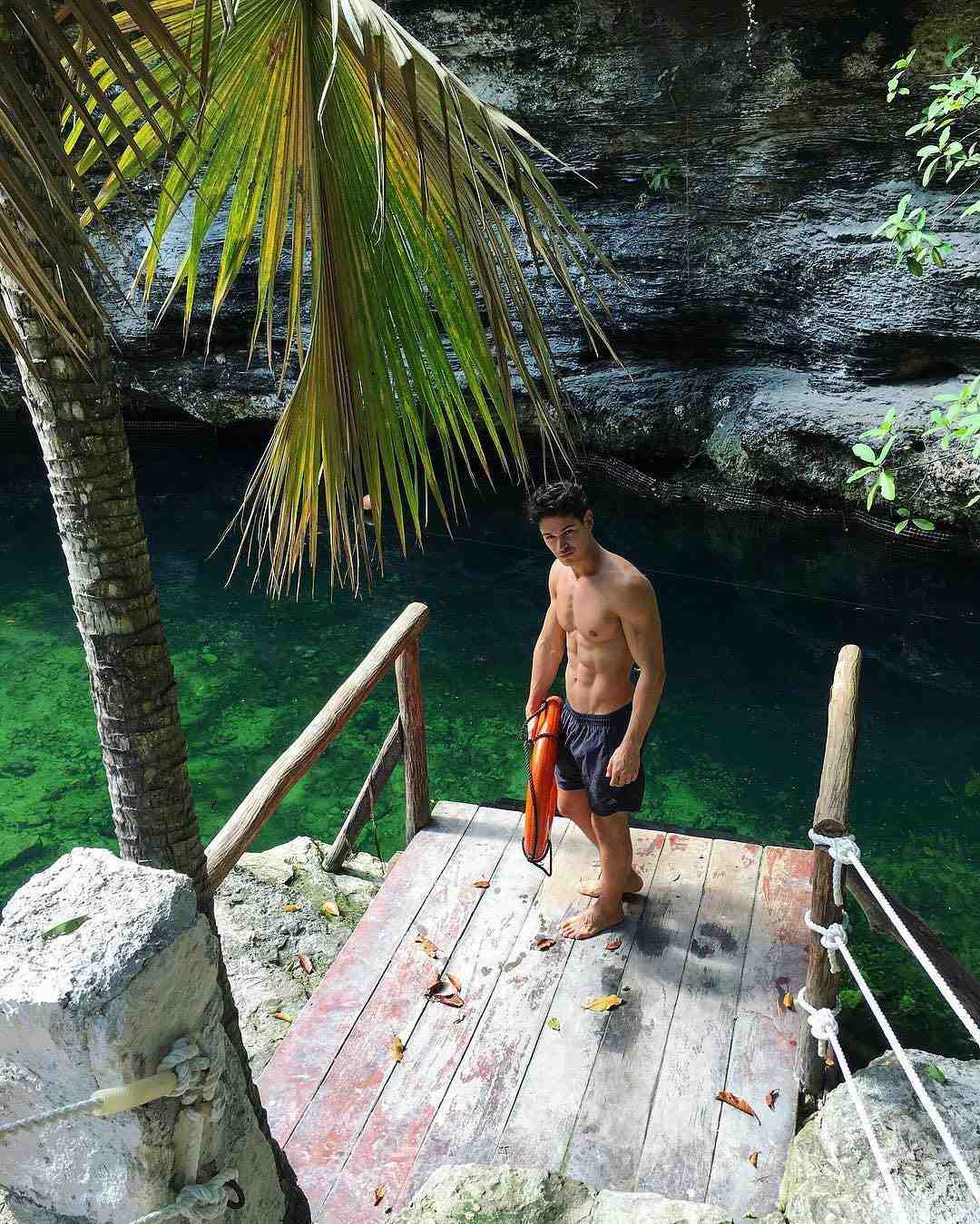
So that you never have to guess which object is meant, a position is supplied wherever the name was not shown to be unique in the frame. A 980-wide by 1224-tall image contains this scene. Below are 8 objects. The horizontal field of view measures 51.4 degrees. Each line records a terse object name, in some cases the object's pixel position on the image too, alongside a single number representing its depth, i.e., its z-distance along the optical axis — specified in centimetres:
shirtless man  349
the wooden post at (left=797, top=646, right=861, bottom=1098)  309
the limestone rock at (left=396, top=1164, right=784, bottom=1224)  232
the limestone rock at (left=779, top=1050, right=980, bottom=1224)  238
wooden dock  306
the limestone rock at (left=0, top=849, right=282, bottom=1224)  145
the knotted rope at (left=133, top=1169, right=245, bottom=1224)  163
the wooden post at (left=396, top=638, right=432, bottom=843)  461
